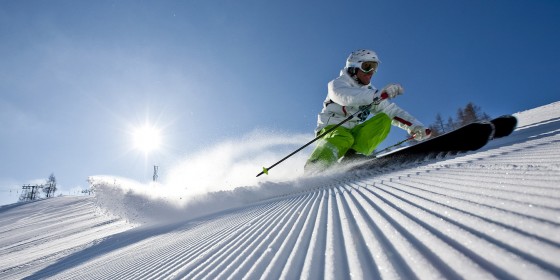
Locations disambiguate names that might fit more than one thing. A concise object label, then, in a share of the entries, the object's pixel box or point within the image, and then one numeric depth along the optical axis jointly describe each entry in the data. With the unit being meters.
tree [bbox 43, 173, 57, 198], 65.54
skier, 5.12
